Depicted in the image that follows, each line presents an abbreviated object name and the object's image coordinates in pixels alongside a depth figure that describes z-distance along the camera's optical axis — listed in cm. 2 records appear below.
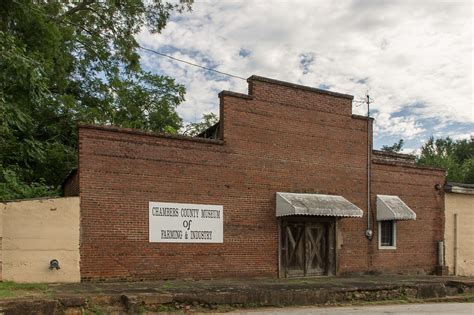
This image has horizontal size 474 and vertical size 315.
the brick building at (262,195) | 1430
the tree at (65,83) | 1731
